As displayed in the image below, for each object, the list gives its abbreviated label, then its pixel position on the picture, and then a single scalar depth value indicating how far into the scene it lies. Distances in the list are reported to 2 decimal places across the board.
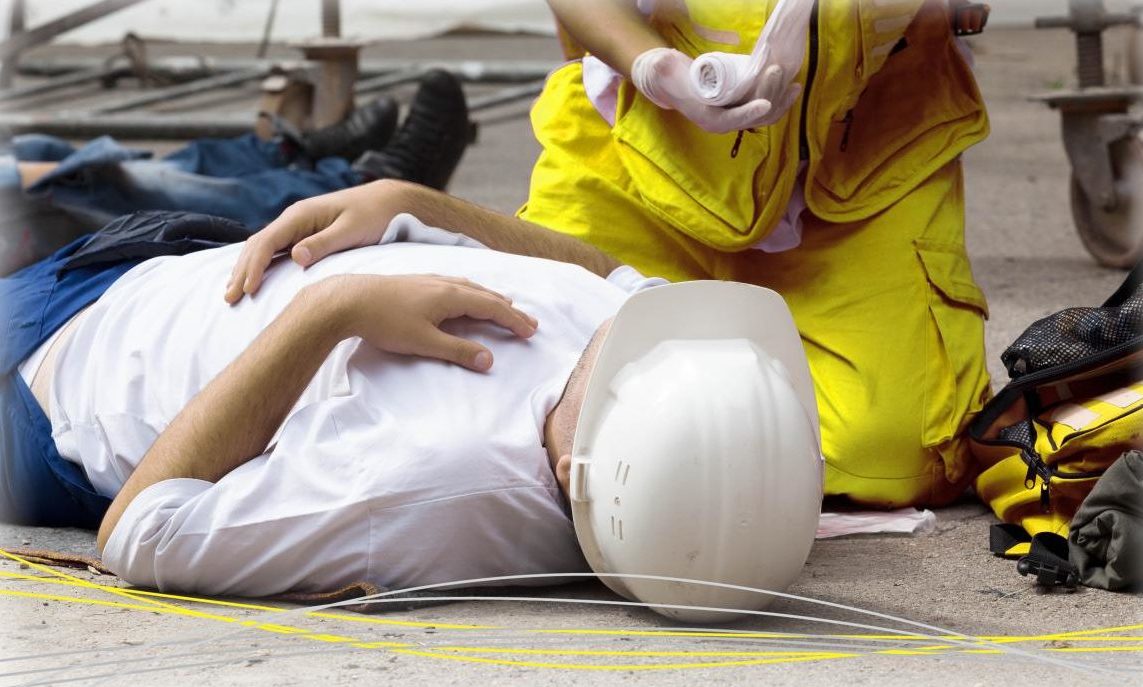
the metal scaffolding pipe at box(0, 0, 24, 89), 10.51
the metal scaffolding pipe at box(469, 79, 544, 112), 10.62
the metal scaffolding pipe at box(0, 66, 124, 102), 12.34
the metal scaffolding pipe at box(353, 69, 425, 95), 11.46
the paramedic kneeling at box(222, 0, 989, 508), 4.76
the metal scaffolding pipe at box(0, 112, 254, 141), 9.59
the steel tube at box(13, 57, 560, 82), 11.27
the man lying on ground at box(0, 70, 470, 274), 6.85
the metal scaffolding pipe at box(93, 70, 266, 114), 11.25
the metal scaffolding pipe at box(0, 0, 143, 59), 9.54
